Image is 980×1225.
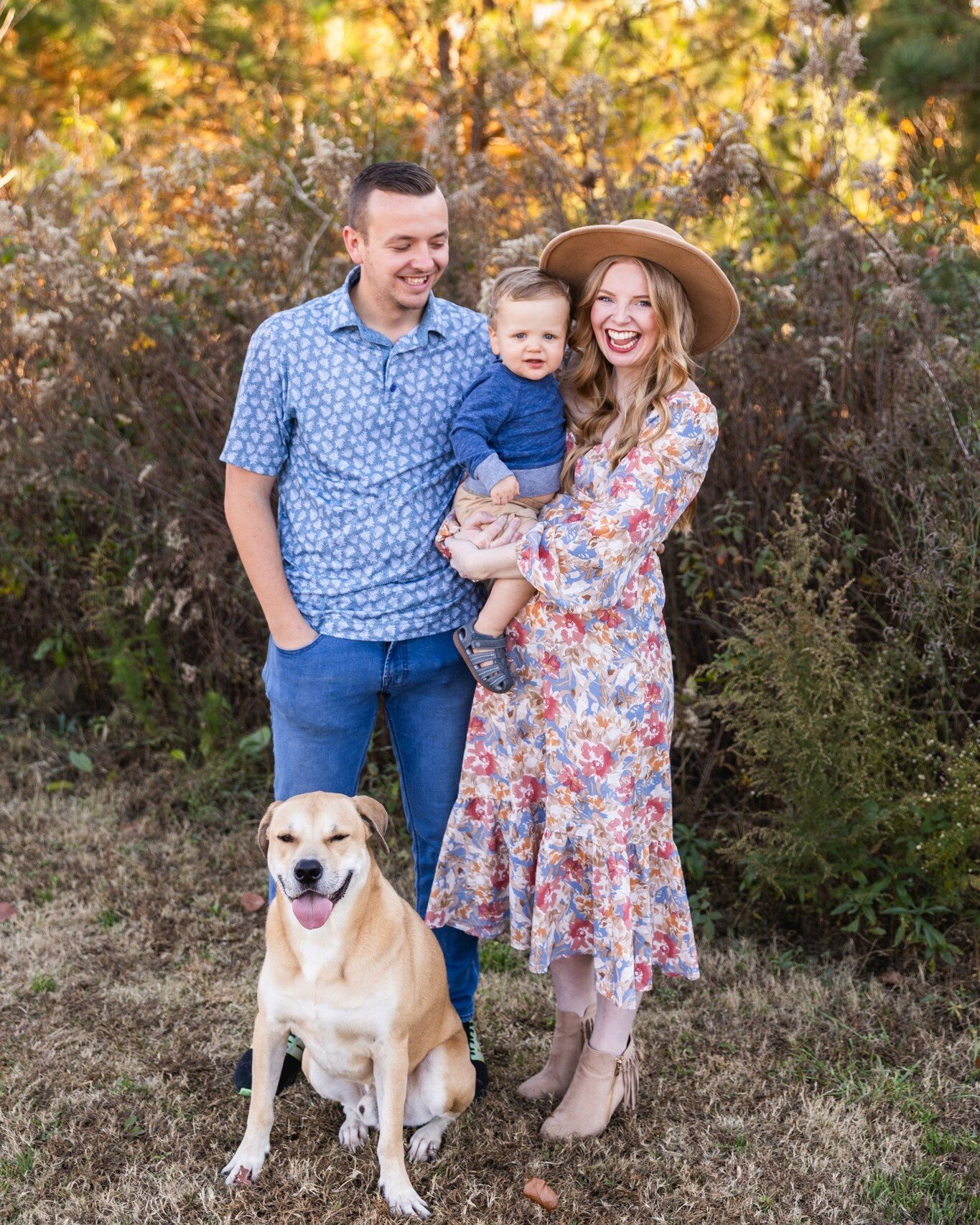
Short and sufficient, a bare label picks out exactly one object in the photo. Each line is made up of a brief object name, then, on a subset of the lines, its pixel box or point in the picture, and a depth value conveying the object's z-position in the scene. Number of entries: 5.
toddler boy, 3.05
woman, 2.94
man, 3.10
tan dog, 2.88
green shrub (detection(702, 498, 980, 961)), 3.99
